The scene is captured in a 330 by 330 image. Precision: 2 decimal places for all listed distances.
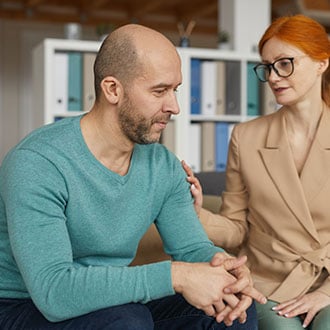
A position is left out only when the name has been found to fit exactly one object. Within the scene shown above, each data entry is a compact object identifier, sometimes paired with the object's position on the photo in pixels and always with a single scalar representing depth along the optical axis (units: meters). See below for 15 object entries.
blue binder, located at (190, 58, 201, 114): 4.63
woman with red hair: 2.02
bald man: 1.51
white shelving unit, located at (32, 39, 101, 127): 4.26
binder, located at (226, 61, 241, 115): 4.74
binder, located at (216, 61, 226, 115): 4.70
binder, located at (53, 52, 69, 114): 4.32
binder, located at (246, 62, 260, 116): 4.80
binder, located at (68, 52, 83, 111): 4.37
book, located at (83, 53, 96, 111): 4.39
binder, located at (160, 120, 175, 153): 4.53
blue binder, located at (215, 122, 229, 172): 4.73
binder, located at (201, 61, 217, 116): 4.64
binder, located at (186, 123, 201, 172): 4.64
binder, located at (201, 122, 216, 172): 4.68
